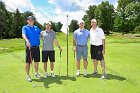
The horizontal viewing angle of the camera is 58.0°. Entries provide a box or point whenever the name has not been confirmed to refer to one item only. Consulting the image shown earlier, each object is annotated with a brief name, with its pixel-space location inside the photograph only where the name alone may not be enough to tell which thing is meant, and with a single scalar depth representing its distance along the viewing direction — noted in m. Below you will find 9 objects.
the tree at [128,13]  23.87
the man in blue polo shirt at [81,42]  4.80
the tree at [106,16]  37.89
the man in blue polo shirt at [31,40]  4.52
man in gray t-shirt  4.69
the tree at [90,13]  45.29
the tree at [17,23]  38.37
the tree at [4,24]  37.00
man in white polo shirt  4.73
